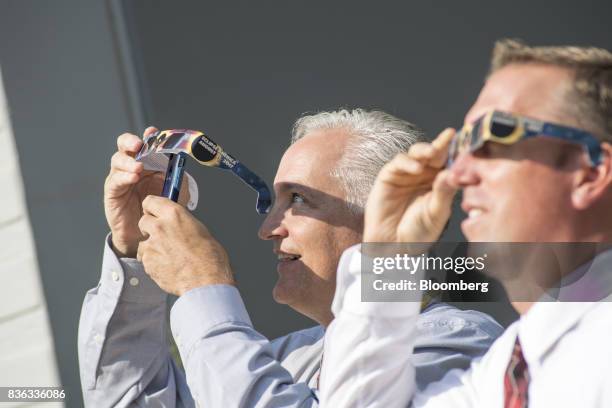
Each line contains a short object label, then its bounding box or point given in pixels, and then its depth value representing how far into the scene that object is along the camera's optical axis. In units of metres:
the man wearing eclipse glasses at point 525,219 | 6.10
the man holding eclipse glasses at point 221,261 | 6.34
